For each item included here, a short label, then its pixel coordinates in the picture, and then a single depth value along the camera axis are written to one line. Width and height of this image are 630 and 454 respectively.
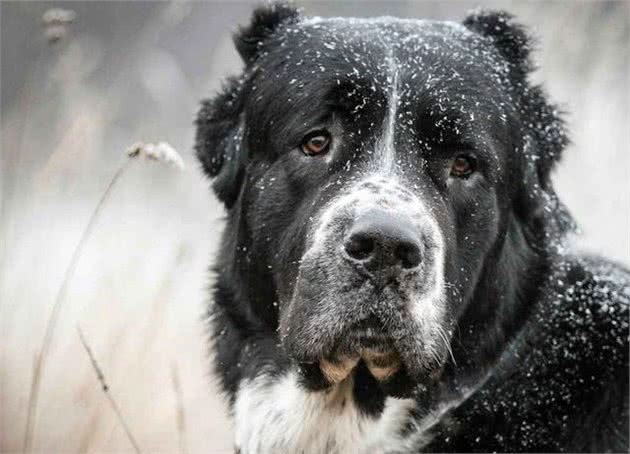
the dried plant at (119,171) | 7.56
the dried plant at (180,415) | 7.95
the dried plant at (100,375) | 7.21
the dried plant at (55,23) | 8.46
